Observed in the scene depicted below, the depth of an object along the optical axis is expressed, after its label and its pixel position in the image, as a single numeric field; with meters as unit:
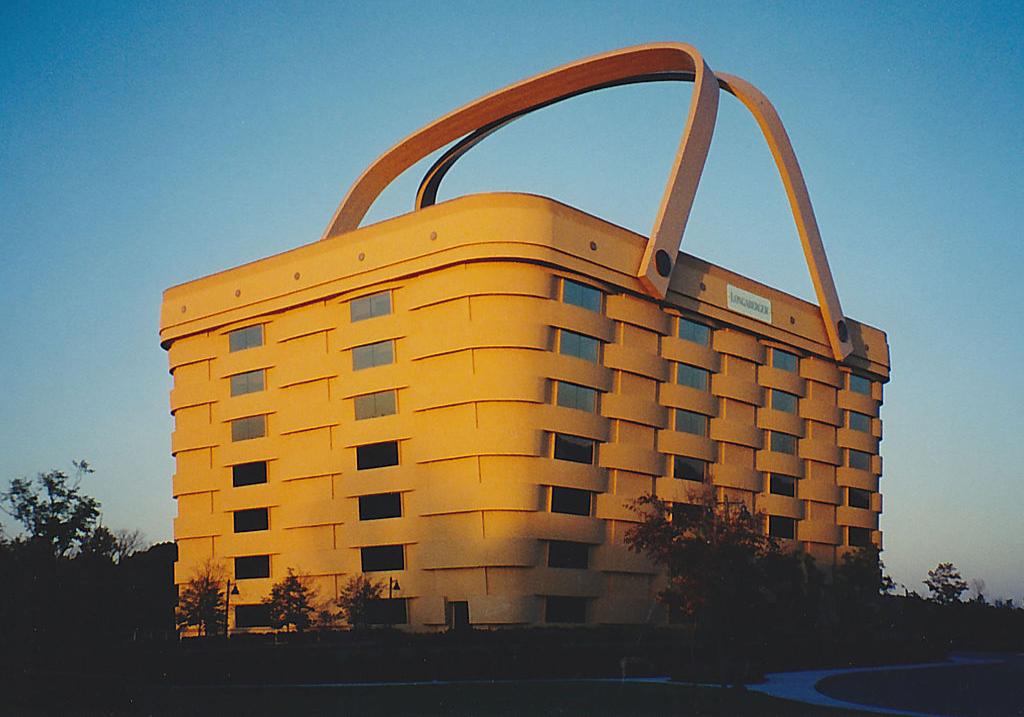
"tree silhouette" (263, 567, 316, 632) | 60.53
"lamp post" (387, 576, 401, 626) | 57.41
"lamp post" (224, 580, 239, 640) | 64.12
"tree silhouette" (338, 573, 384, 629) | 57.19
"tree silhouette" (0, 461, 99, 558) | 57.34
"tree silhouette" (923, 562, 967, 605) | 89.62
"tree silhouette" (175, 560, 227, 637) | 65.38
